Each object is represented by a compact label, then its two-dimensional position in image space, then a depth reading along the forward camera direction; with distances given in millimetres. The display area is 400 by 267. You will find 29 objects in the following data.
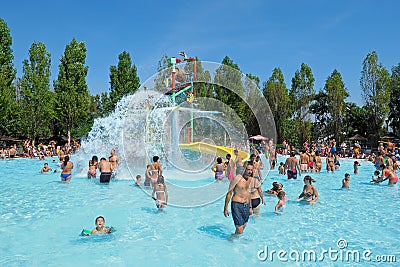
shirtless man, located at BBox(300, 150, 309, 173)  16023
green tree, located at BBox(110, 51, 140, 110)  35781
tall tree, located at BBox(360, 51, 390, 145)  31555
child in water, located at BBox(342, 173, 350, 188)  12156
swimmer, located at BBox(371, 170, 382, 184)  13328
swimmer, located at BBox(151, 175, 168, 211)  8156
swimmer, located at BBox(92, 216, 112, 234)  6719
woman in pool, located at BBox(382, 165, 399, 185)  12875
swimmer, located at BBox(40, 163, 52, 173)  16891
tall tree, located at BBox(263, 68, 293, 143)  36156
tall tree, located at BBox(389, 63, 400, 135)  36156
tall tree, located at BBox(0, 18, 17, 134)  28781
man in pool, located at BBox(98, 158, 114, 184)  12156
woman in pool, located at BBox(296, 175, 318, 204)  9445
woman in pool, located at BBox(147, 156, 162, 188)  9250
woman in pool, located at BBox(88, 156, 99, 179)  13688
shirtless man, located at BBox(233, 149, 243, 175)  11720
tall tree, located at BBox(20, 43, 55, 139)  31688
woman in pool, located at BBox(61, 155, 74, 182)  13231
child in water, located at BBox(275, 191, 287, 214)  8305
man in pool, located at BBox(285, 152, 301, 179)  13820
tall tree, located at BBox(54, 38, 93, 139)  32219
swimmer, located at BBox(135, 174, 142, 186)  11582
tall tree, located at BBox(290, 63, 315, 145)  38188
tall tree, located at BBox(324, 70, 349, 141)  35375
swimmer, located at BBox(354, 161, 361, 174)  16181
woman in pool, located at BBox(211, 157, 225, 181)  11988
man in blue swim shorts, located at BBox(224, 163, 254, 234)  5996
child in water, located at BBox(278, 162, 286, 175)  16359
